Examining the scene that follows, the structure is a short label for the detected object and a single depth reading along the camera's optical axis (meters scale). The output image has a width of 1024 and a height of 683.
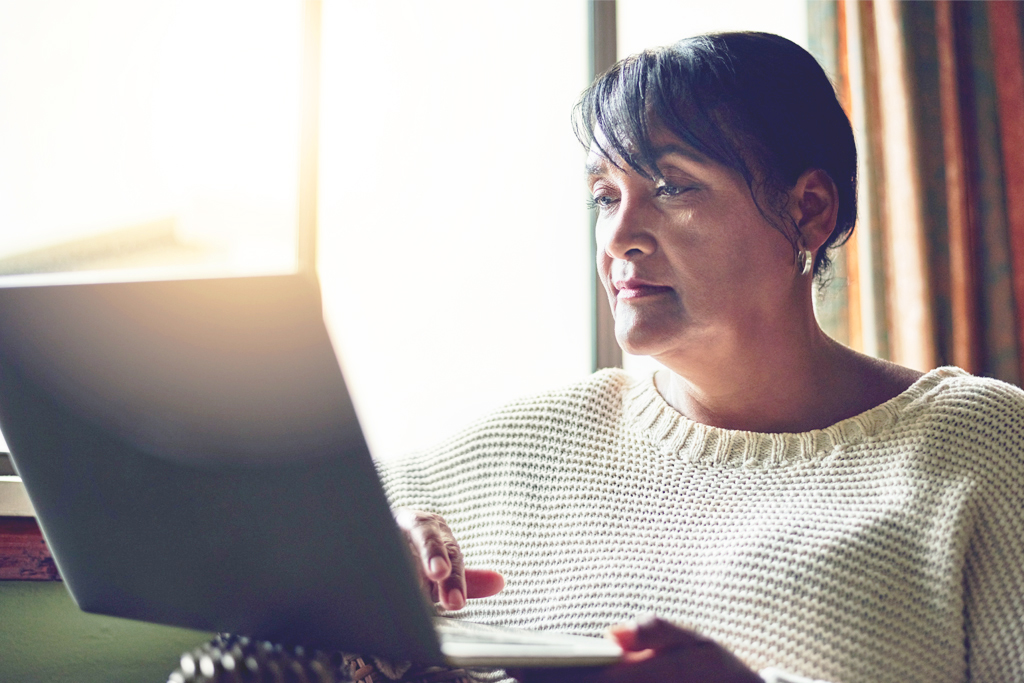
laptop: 0.43
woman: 0.80
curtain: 1.74
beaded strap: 0.51
